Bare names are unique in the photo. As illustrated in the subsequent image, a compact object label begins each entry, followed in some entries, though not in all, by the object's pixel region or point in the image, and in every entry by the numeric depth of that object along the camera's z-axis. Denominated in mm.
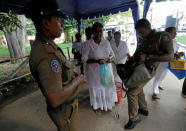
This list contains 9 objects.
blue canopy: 2523
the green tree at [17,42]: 6294
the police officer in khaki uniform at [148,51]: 1516
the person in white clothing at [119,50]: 2953
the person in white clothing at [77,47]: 3828
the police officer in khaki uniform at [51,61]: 687
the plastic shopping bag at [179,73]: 2209
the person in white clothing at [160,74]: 2531
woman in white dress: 1998
